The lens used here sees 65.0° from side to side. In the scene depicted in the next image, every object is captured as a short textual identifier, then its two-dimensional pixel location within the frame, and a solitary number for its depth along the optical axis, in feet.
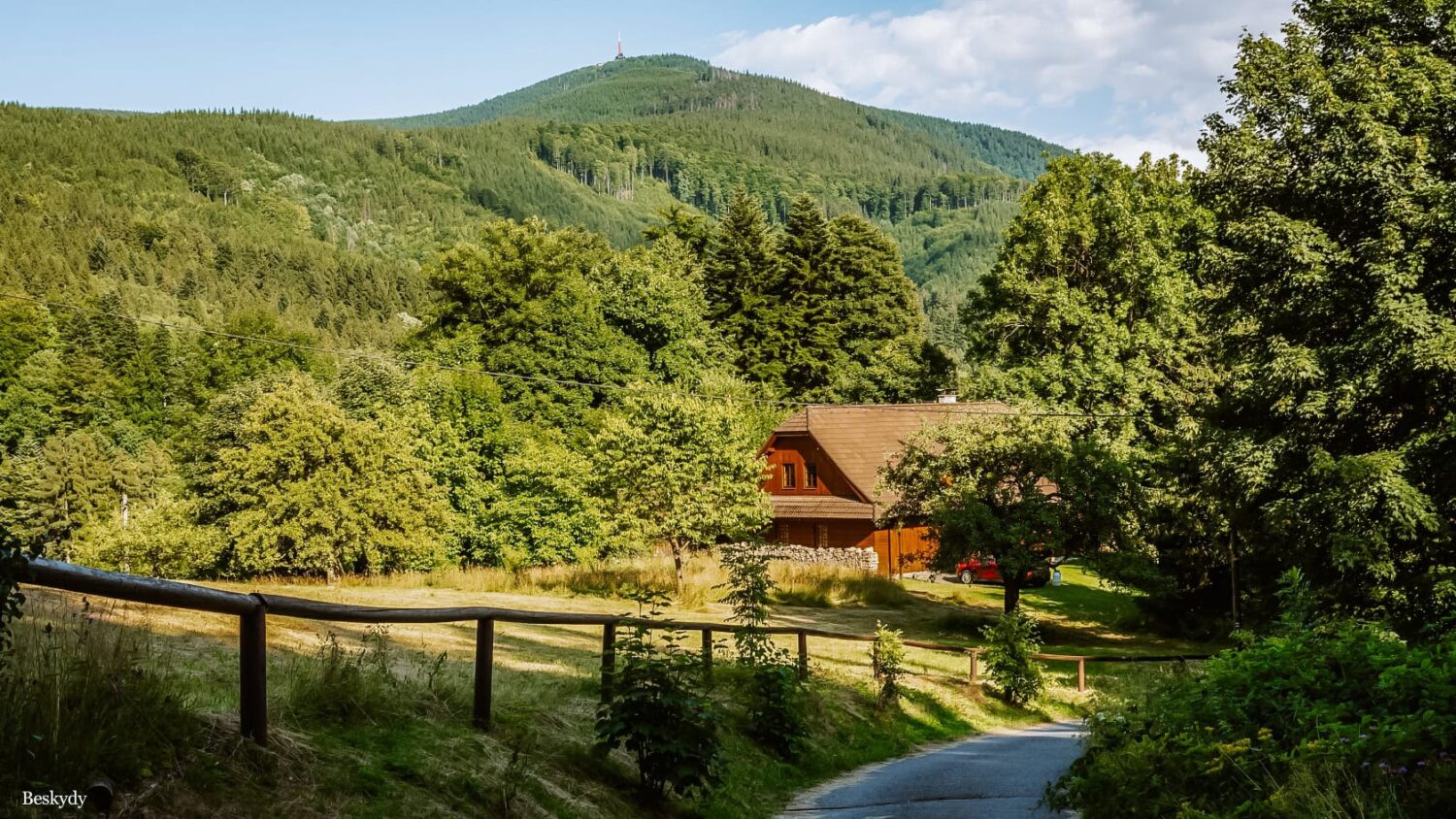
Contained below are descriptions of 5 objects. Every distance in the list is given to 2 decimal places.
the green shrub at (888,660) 59.16
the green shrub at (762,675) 42.88
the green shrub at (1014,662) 70.69
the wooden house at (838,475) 167.32
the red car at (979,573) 158.30
